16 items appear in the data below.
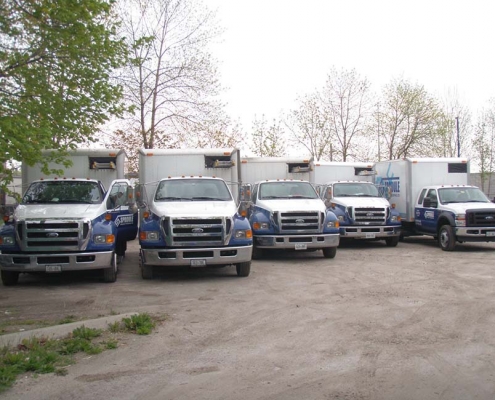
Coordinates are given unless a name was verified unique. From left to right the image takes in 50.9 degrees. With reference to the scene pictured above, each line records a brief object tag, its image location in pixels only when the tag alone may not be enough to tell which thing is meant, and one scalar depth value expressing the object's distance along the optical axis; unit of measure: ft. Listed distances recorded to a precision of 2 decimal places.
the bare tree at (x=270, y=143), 123.65
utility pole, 131.50
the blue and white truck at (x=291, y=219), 45.91
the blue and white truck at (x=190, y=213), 35.65
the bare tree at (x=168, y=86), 80.94
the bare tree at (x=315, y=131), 120.57
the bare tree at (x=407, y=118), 118.32
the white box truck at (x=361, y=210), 54.60
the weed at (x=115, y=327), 22.89
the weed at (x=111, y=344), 20.62
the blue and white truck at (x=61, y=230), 33.91
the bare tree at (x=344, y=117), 117.80
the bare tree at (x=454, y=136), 133.08
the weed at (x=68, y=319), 24.47
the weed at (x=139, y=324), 22.80
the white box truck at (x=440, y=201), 50.80
